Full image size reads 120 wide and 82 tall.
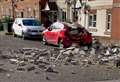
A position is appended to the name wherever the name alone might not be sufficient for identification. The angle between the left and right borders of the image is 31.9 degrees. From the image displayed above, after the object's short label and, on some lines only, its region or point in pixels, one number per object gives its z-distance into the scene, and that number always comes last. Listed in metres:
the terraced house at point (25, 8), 22.46
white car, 15.79
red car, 12.10
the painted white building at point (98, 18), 17.37
